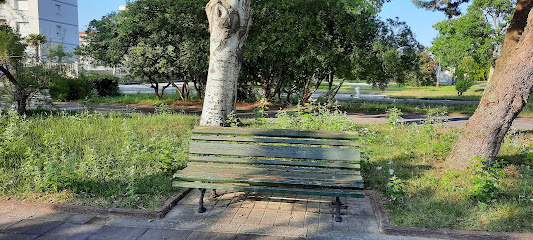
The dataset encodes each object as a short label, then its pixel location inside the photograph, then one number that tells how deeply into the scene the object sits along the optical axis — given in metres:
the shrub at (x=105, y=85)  22.39
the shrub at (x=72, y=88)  11.65
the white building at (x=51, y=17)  42.28
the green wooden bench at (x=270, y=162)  4.39
